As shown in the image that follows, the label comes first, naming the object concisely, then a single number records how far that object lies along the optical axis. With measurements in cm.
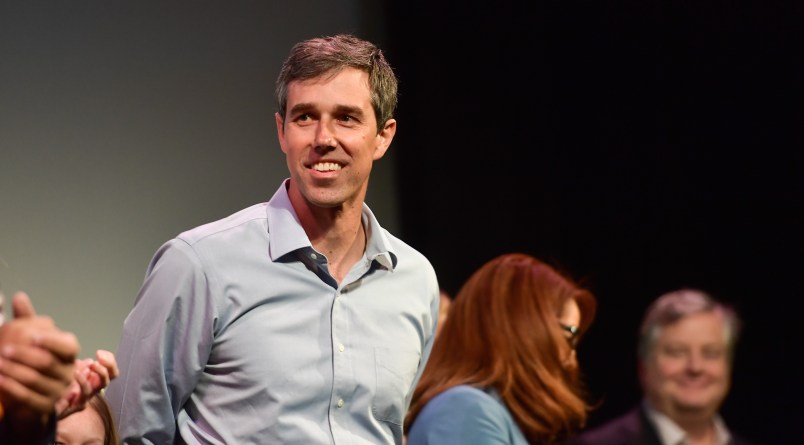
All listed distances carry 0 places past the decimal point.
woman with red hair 559
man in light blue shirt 414
